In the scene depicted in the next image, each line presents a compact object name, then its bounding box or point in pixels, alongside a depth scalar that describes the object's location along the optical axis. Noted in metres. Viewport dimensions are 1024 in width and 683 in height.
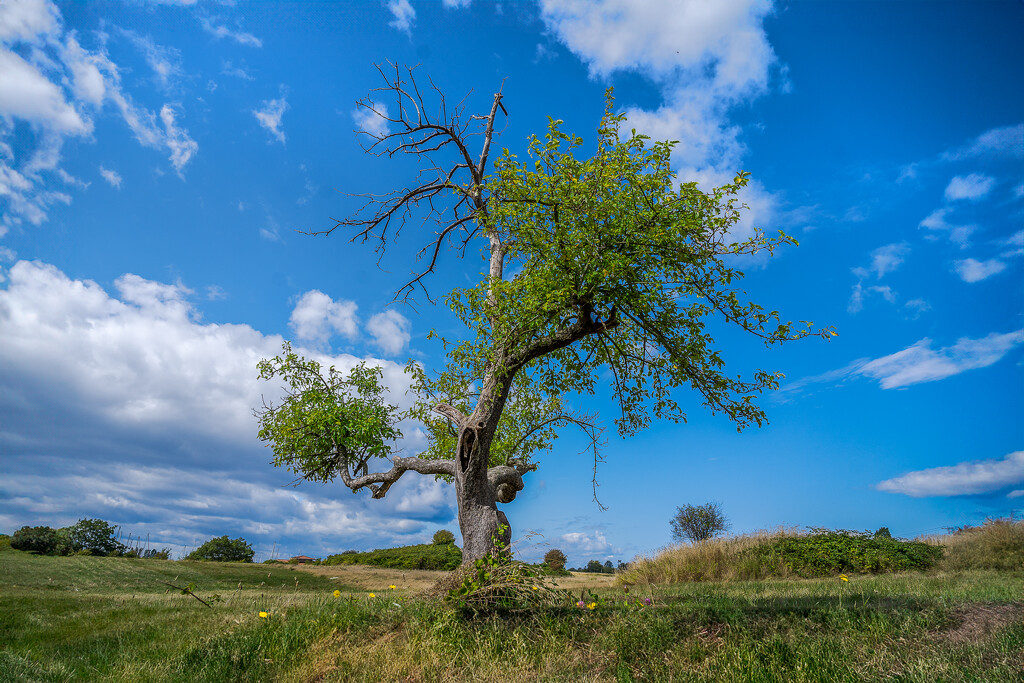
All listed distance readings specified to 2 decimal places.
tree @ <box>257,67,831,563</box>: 7.39
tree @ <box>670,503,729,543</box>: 30.75
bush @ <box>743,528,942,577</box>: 17.44
